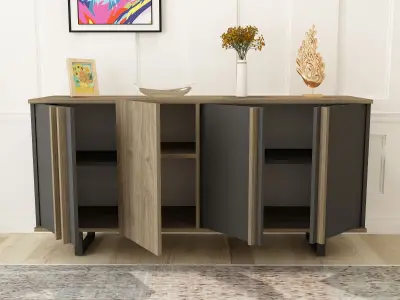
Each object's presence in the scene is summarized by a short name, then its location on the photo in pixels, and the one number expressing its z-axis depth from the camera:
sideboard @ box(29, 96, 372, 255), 2.45
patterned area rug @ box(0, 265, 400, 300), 2.29
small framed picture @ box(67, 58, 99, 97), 2.94
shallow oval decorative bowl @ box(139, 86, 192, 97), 2.88
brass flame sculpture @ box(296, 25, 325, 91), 2.93
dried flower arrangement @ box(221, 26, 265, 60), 2.82
